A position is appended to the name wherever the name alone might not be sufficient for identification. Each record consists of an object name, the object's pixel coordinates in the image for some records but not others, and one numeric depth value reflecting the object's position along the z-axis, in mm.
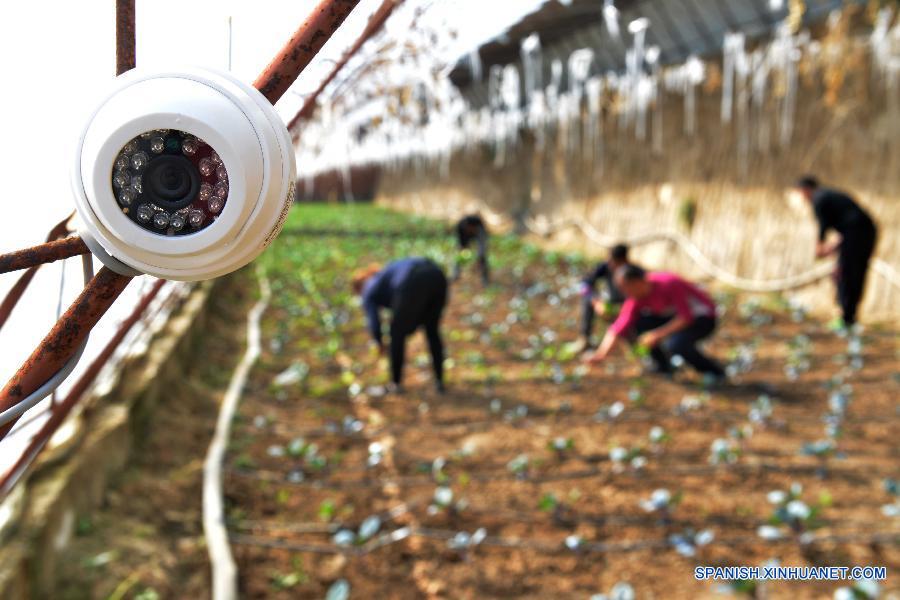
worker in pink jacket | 5332
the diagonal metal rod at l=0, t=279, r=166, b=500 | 2342
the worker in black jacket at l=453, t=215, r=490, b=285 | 9062
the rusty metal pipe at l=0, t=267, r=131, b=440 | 788
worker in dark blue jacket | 5504
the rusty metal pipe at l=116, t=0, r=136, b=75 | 844
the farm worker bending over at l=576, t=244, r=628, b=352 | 6402
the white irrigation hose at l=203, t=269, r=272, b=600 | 3093
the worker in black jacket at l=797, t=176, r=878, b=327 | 6223
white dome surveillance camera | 716
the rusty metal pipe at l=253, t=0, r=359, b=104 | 800
